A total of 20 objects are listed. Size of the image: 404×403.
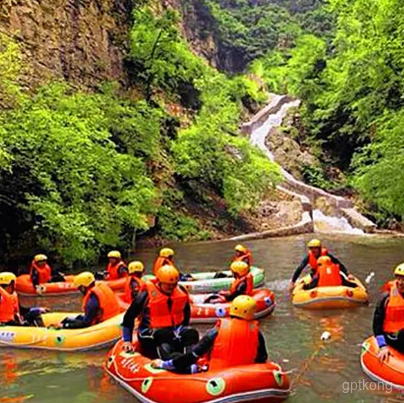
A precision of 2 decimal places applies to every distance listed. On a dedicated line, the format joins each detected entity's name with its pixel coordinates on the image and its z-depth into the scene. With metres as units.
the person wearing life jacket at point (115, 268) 12.45
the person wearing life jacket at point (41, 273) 13.24
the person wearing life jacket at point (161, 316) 7.03
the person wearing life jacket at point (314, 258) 11.84
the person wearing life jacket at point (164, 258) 11.80
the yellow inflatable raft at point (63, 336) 8.72
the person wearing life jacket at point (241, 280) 10.07
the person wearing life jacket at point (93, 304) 8.75
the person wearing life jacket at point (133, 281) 10.16
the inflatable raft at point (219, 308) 10.22
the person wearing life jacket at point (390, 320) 6.89
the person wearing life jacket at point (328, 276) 11.56
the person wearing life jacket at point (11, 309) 9.20
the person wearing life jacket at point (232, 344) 6.07
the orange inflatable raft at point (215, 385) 5.91
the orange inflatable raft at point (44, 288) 13.05
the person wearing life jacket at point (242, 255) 12.39
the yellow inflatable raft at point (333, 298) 11.09
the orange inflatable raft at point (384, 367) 6.64
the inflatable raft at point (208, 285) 12.87
